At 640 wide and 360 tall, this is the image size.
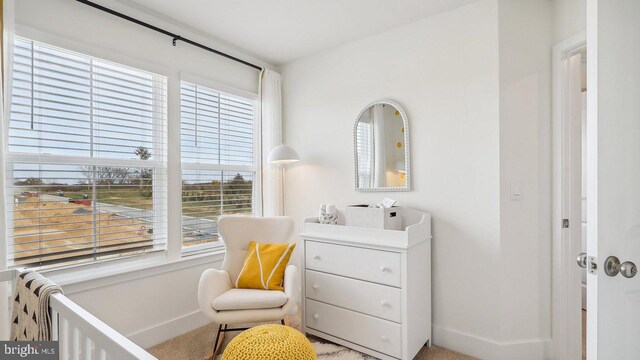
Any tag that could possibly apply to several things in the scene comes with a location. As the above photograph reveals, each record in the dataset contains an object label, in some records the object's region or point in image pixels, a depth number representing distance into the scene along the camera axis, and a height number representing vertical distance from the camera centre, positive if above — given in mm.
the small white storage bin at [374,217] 2244 -289
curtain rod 2061 +1144
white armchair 2062 -770
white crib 774 -449
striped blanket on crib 1152 -510
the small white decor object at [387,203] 2329 -186
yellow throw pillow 2285 -664
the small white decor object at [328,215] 2574 -303
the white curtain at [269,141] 3178 +392
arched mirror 2535 +264
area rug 2125 -1228
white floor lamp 2840 +220
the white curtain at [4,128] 1604 +276
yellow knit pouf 1450 -813
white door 1052 +11
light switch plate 2092 -79
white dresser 2006 -755
